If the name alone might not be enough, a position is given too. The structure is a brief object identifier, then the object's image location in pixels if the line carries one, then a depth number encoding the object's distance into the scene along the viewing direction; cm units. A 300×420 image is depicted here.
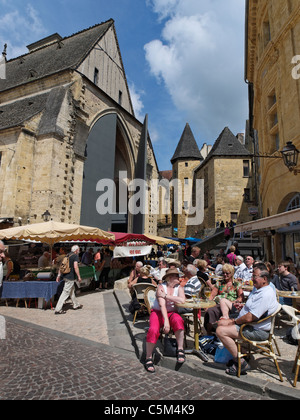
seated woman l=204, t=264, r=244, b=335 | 385
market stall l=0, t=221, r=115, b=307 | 664
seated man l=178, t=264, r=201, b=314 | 446
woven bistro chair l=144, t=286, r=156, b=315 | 454
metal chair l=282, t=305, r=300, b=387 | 277
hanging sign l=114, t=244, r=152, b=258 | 1021
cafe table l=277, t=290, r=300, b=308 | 429
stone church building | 1379
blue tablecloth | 658
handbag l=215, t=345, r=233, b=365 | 329
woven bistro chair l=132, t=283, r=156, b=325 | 524
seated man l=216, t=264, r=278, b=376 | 303
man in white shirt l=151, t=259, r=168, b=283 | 659
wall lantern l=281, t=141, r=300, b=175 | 675
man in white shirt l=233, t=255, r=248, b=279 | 646
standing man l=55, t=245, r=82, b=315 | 638
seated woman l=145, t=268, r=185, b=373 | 331
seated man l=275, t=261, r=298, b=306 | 500
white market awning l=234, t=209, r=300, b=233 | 568
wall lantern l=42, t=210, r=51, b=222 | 1266
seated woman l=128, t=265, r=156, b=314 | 563
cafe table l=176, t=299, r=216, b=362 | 350
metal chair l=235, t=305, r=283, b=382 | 299
